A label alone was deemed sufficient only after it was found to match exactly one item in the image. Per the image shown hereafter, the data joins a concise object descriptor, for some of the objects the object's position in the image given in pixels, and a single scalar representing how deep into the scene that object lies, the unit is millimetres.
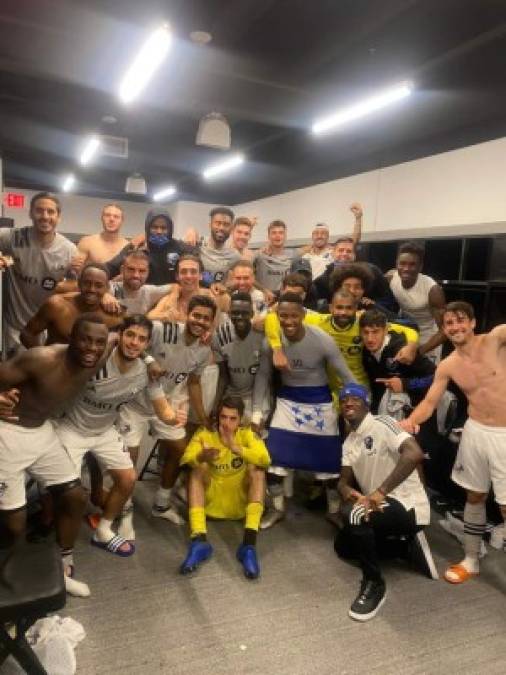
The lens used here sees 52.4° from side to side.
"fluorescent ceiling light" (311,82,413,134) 4836
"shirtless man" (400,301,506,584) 2750
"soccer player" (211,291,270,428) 3303
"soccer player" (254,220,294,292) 4750
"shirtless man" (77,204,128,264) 3844
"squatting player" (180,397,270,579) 2938
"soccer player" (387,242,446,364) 3877
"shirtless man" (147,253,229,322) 3195
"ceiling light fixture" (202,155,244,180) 9047
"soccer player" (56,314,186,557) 2688
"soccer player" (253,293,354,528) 3199
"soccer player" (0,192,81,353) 3254
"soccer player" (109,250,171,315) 3289
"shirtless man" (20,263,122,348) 2826
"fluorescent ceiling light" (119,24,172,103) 4325
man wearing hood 3863
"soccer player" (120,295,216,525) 3045
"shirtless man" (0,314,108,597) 2289
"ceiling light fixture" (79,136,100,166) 8281
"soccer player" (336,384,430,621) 2584
